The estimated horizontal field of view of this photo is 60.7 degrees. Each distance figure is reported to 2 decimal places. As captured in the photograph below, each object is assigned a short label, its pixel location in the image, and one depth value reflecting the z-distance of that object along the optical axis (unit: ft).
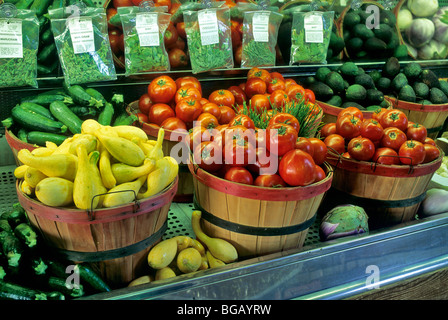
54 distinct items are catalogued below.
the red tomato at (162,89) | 7.84
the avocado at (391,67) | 10.54
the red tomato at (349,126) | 7.00
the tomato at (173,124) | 7.25
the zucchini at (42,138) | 6.73
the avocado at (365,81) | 9.94
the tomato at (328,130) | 7.46
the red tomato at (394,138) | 6.68
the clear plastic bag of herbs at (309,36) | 9.14
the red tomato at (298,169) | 5.17
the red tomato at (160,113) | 7.63
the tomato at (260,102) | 8.02
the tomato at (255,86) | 8.59
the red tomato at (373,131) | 6.73
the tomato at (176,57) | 8.59
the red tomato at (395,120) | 7.08
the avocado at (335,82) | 9.65
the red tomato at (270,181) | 5.29
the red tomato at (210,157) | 5.63
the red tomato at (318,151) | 6.05
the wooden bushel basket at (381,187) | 6.44
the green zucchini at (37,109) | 7.12
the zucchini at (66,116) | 7.00
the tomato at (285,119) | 5.93
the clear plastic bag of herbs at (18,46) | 6.84
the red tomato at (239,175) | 5.32
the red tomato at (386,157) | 6.46
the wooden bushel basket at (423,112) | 10.03
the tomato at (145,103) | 8.06
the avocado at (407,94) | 10.12
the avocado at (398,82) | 10.35
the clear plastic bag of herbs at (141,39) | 7.73
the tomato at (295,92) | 8.34
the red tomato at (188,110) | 7.39
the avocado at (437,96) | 10.20
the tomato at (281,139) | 5.43
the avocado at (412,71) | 10.64
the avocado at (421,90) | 10.23
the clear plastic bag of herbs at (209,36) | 8.02
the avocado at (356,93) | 9.62
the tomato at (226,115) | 7.77
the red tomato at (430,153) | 6.81
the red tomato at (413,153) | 6.41
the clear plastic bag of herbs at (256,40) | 8.63
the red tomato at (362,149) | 6.50
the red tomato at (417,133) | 6.93
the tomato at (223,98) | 8.11
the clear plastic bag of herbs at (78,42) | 7.29
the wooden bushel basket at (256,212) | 5.18
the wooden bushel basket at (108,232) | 4.57
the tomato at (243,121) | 6.13
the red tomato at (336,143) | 6.88
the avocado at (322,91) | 9.60
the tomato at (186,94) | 7.78
